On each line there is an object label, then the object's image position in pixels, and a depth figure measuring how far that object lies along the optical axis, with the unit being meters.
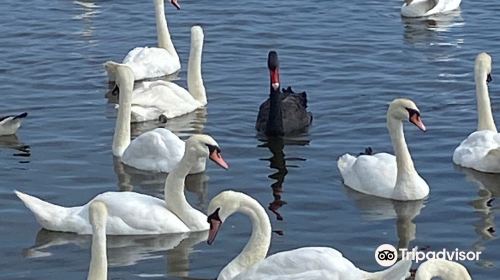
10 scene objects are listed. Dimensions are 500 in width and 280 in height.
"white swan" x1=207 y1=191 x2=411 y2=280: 11.15
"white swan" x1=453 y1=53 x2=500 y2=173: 15.64
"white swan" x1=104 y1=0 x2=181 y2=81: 20.75
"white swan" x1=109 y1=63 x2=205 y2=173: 15.91
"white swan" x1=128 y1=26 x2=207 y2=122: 18.36
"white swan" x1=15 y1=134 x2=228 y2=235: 13.74
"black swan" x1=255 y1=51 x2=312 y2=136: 17.48
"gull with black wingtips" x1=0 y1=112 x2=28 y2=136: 17.20
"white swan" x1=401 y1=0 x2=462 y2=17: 24.78
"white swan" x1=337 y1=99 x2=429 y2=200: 14.76
